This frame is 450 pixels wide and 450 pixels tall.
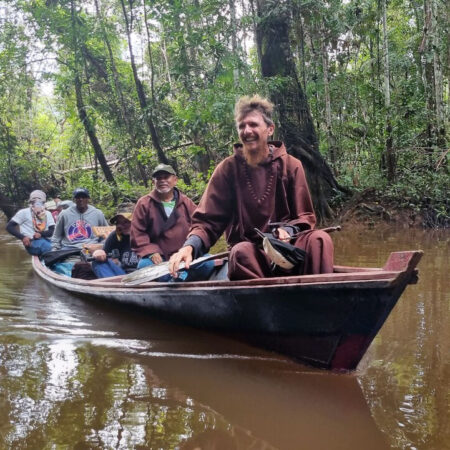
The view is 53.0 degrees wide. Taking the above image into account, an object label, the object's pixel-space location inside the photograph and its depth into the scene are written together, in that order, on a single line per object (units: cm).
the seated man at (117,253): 478
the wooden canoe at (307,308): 213
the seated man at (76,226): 571
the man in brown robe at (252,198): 283
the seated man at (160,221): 423
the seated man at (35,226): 636
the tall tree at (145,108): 1032
